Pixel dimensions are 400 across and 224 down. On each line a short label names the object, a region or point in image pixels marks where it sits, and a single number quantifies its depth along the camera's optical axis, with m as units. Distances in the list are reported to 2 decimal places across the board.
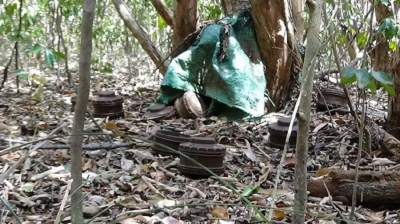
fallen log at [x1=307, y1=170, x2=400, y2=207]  2.09
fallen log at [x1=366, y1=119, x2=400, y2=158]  2.77
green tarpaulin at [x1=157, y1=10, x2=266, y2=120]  3.76
